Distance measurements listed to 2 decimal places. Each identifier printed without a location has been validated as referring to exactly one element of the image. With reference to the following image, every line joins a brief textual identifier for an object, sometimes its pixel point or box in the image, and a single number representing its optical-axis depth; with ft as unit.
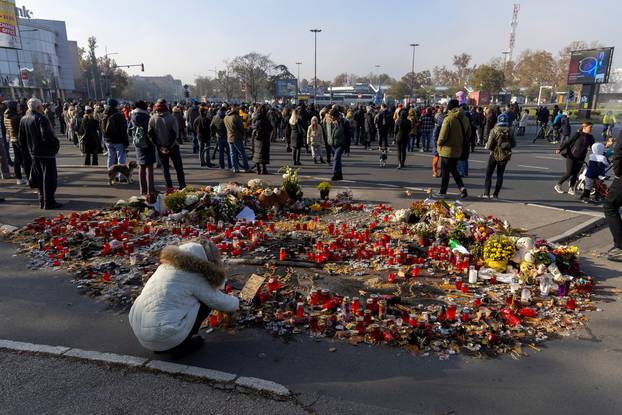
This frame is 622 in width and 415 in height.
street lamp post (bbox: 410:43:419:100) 281.56
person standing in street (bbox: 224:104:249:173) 39.99
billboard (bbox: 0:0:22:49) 90.58
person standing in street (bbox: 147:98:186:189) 30.63
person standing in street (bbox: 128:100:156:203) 30.42
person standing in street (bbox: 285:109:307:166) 46.65
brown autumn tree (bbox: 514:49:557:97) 282.77
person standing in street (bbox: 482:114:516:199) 29.99
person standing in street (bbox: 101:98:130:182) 36.83
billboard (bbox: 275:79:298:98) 213.87
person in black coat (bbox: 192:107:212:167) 46.03
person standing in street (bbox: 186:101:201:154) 59.03
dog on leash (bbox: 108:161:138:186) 36.78
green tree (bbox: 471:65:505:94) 204.74
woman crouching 11.46
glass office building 230.48
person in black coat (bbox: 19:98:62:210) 27.17
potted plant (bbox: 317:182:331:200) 29.92
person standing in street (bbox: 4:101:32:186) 37.19
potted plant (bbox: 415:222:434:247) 21.29
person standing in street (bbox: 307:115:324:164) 48.65
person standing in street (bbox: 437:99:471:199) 30.35
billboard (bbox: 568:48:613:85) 109.40
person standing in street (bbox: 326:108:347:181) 36.58
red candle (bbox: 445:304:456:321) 14.25
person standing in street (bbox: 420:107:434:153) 61.21
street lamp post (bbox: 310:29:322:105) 192.65
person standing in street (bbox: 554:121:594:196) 32.94
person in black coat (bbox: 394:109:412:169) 43.91
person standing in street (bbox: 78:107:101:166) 42.09
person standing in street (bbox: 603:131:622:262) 19.56
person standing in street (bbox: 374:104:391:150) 57.30
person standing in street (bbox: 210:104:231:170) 42.57
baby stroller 31.83
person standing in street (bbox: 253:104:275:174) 40.47
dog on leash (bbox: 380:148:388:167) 47.42
